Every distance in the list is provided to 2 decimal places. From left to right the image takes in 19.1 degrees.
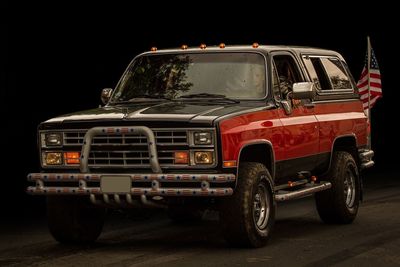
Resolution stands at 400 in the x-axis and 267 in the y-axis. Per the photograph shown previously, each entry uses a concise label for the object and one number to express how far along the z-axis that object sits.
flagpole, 22.82
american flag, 23.57
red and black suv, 11.39
